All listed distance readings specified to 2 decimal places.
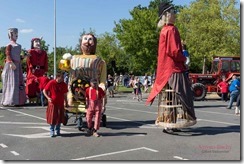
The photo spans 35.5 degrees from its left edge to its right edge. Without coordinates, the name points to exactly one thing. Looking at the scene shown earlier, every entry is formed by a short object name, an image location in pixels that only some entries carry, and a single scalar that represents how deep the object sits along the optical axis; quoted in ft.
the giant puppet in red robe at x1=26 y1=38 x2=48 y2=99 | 50.62
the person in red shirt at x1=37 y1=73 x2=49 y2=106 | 29.89
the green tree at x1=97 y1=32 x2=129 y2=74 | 172.24
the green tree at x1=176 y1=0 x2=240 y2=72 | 106.63
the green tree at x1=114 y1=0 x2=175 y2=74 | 121.70
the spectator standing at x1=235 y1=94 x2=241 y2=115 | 42.90
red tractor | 71.05
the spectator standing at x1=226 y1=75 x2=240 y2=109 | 48.32
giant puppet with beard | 31.48
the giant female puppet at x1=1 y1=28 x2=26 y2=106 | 48.57
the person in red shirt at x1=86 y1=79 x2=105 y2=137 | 27.89
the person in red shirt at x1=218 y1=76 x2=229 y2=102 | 65.41
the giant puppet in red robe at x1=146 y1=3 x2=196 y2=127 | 27.14
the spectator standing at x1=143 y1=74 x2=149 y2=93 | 95.67
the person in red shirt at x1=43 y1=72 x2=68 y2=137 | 27.35
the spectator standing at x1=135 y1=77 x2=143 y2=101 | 66.13
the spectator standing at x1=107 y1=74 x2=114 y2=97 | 76.71
